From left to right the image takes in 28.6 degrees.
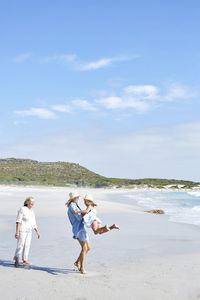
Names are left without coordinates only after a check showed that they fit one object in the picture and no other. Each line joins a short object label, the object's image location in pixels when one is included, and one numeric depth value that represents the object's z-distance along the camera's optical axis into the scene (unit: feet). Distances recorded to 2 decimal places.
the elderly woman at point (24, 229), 26.86
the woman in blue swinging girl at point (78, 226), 24.73
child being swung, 24.35
